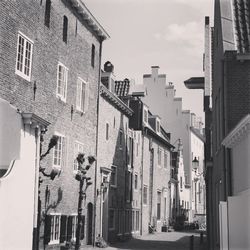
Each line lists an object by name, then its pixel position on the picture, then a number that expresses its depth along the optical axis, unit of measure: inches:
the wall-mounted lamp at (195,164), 1137.5
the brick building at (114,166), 1079.6
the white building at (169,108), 2119.8
